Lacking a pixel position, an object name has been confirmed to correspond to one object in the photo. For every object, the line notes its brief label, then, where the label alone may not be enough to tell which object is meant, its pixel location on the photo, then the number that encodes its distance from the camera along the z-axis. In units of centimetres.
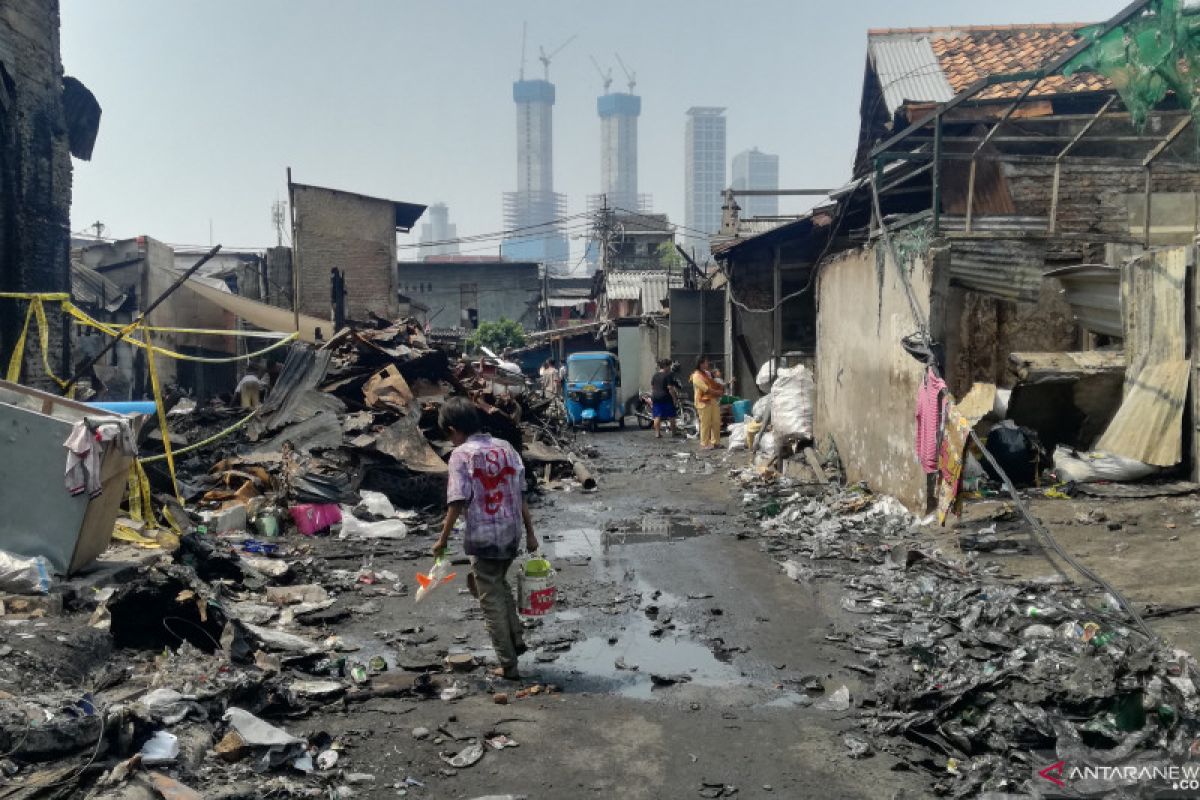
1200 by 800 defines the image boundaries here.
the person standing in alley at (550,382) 2508
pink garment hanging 783
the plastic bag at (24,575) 585
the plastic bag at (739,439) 1691
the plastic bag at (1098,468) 820
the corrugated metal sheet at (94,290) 2297
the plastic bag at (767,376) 1697
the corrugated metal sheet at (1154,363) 795
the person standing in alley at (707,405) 1778
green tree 4100
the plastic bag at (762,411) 1527
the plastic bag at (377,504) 1016
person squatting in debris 1638
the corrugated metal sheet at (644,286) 3334
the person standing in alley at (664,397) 2086
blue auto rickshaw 2395
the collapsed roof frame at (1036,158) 703
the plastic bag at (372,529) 944
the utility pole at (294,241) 2353
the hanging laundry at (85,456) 623
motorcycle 2195
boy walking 526
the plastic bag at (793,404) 1353
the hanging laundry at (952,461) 729
